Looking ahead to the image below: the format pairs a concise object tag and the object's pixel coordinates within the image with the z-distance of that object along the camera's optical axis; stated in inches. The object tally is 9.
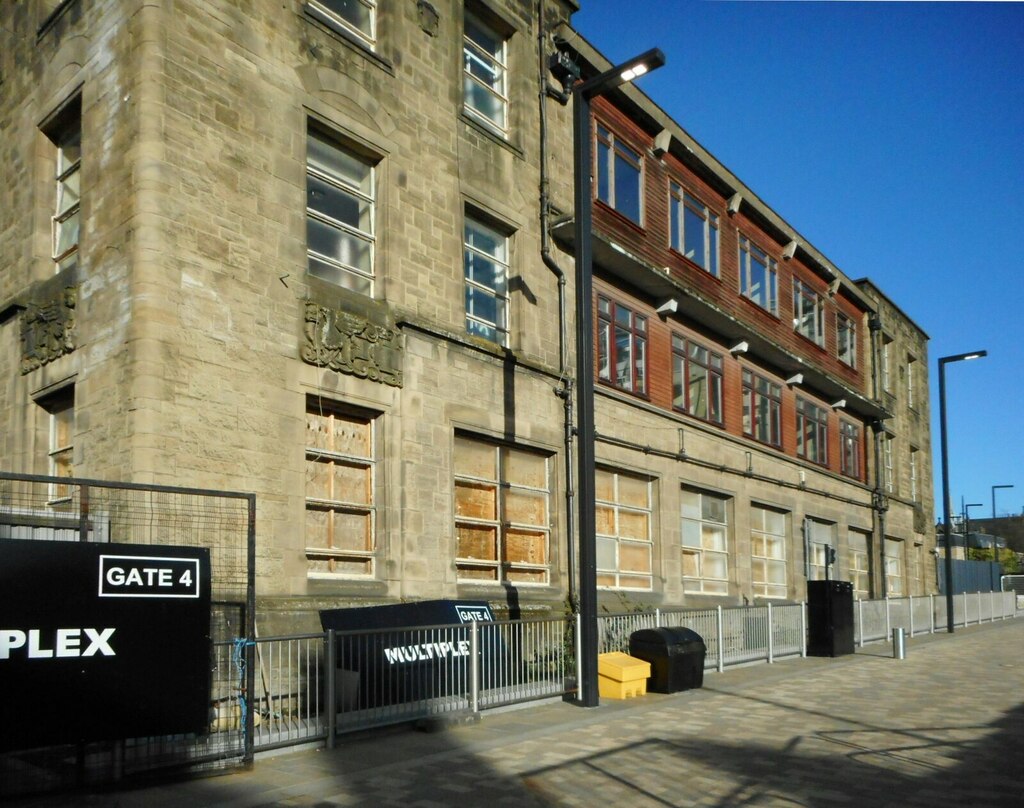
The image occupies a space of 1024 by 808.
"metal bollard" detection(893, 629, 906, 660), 855.1
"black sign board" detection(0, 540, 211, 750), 319.9
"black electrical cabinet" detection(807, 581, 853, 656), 870.4
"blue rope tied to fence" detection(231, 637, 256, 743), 386.5
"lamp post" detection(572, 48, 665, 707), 544.7
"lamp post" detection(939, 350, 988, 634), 1290.6
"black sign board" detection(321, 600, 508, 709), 450.6
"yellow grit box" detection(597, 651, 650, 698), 590.6
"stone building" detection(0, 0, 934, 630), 532.1
